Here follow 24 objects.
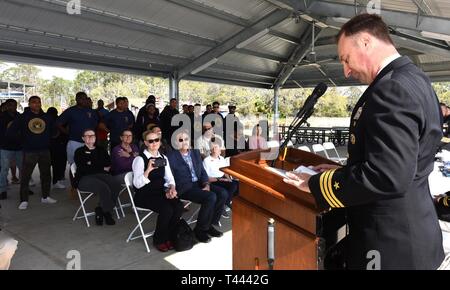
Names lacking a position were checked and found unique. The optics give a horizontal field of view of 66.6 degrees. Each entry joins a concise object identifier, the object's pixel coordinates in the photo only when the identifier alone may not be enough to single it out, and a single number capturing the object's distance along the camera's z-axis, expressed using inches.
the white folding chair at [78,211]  170.5
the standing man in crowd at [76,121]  228.8
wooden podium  53.5
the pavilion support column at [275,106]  575.6
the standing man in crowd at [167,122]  312.0
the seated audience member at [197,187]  154.4
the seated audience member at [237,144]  292.1
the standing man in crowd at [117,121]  260.8
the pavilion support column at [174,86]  412.8
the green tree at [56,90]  1906.1
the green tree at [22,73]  1992.6
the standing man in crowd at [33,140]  201.2
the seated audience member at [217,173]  183.5
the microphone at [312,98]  57.5
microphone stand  58.0
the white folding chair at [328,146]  315.1
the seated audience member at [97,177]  172.7
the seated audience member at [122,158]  190.6
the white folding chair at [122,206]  185.0
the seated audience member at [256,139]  261.9
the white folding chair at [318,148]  292.3
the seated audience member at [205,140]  233.5
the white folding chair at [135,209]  143.2
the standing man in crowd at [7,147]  225.1
